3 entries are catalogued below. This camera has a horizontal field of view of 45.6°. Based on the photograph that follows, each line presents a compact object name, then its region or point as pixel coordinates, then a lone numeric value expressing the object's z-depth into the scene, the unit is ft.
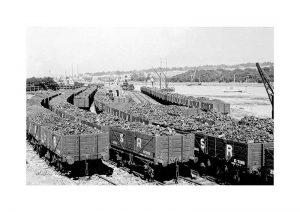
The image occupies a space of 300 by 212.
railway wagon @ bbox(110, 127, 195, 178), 54.34
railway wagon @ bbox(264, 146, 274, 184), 50.06
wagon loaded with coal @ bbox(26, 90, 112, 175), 55.21
